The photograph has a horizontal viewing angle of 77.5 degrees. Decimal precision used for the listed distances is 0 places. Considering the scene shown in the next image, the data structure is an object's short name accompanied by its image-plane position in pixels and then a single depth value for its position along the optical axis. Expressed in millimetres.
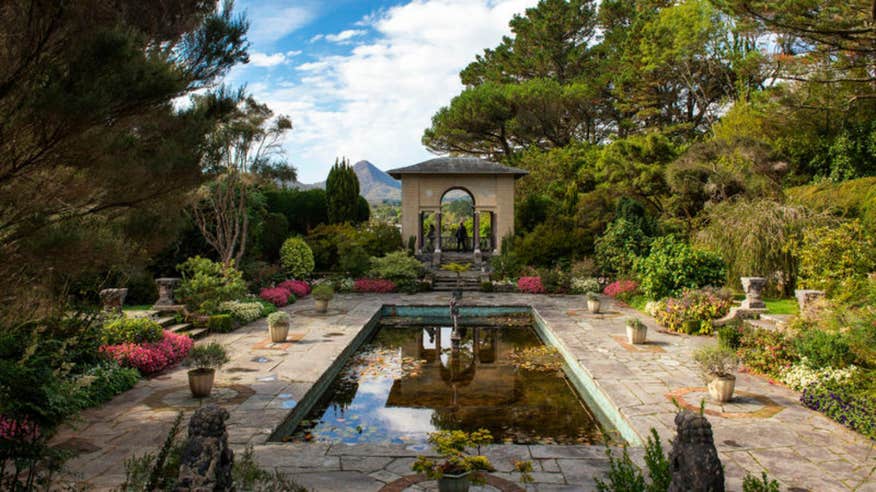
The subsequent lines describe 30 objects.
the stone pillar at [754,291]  12180
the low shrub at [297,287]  17812
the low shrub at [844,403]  5797
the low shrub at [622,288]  16078
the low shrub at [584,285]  18312
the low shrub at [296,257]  18766
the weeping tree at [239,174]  15984
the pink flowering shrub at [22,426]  4648
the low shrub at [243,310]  12828
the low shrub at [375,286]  19047
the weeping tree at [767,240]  14094
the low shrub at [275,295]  15828
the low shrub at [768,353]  8164
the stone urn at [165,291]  12594
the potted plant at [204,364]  7051
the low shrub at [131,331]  8688
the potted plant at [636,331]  10320
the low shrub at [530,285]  18734
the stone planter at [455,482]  3904
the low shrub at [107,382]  6735
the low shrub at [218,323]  11750
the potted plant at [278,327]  10695
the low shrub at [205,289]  11992
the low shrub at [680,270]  13078
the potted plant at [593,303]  14141
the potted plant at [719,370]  6827
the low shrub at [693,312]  11477
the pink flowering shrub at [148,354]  8148
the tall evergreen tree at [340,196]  24203
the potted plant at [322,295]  14289
